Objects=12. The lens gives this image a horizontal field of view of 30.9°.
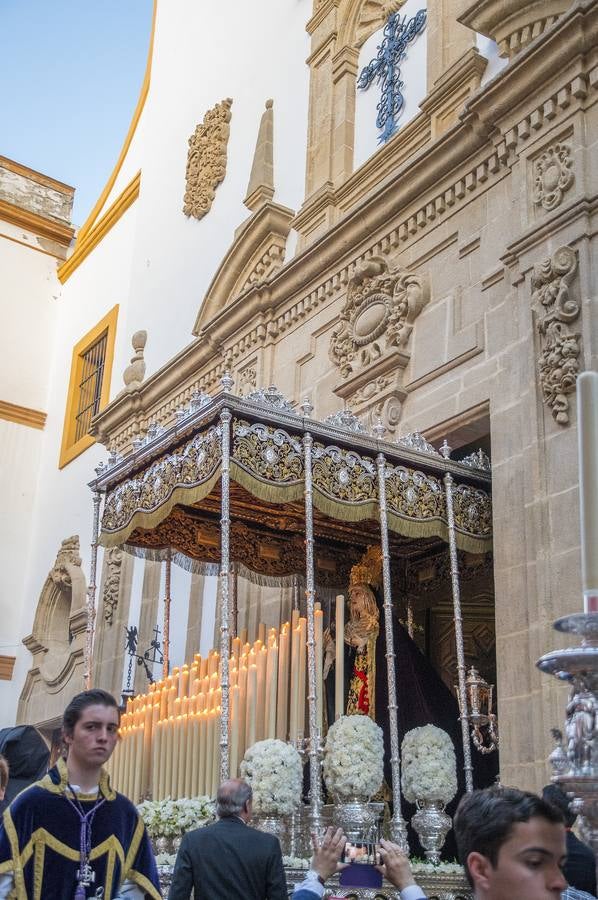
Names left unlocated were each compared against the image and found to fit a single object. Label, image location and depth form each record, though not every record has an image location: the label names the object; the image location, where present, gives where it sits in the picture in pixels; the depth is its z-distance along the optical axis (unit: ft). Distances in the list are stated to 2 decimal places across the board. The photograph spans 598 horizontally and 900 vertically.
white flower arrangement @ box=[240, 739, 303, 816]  20.40
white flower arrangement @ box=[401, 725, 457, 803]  21.50
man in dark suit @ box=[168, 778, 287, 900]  14.24
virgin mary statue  25.40
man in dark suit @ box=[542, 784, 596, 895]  11.59
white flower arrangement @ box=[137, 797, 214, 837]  21.63
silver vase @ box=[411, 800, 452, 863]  21.15
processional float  22.29
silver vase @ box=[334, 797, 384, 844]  20.44
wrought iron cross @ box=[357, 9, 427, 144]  32.83
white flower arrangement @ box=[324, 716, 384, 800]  20.85
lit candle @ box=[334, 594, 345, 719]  22.18
